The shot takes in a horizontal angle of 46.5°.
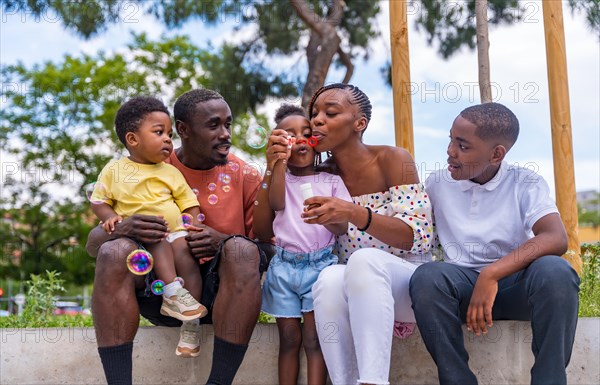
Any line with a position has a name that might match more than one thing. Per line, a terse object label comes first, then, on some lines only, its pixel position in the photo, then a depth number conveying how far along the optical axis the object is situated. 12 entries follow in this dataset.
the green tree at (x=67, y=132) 16.44
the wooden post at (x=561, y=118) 4.63
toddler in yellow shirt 2.89
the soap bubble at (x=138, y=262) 2.61
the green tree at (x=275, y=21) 8.70
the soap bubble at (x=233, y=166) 3.37
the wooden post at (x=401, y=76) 4.59
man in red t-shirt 2.62
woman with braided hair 2.54
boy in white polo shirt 2.47
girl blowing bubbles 2.92
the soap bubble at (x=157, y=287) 2.73
